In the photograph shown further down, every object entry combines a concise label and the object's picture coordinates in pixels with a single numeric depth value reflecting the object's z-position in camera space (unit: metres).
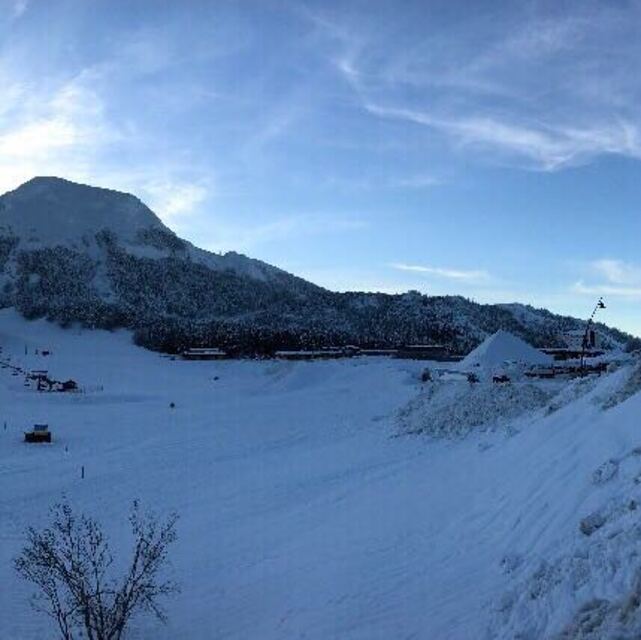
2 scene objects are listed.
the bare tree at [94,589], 17.14
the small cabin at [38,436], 50.66
